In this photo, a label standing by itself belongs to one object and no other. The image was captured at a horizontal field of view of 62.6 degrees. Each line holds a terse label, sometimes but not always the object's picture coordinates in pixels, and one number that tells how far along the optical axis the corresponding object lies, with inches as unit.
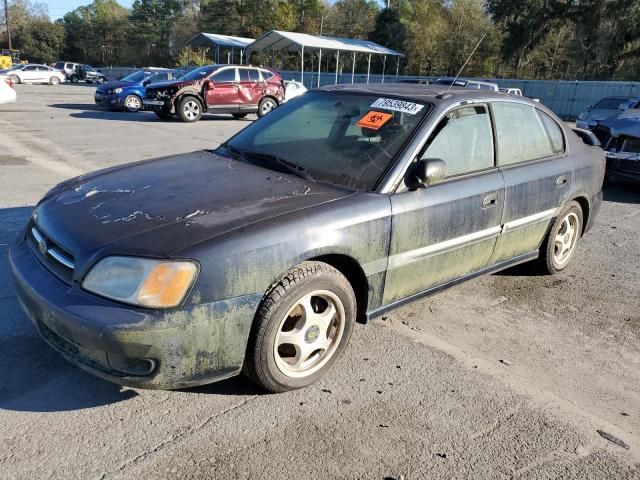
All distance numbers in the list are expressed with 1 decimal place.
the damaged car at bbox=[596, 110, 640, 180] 313.1
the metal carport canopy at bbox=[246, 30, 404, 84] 1157.1
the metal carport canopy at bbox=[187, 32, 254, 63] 1418.6
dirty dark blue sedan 91.0
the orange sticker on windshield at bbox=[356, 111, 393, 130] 133.3
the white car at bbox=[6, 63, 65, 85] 1368.1
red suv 616.4
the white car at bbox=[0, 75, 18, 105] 521.1
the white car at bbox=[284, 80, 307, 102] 790.5
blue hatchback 727.7
